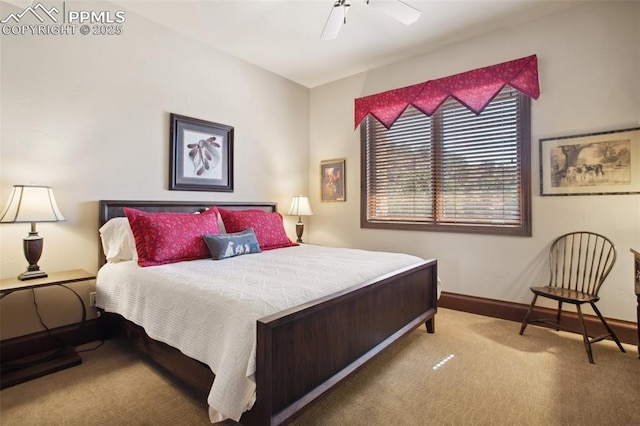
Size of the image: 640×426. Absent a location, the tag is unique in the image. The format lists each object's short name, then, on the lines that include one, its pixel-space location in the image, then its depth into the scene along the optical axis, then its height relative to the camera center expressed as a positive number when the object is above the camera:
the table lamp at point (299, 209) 4.15 +0.06
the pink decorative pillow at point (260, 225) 3.15 -0.11
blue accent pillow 2.58 -0.25
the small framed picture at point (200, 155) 3.18 +0.61
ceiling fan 2.24 +1.43
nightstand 2.01 -0.99
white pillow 2.49 -0.20
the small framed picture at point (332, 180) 4.30 +0.45
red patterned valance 2.98 +1.27
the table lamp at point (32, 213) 2.12 +0.01
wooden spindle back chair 2.45 -0.46
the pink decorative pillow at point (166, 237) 2.36 -0.17
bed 1.35 -0.66
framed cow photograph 2.55 +0.41
